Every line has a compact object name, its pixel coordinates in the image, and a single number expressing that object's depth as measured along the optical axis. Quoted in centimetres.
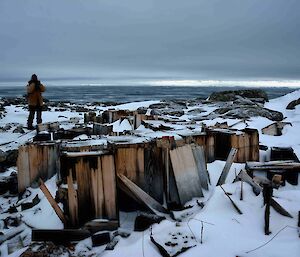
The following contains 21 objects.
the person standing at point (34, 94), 1212
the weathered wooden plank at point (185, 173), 534
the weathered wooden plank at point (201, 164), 577
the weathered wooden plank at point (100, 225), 470
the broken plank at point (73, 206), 479
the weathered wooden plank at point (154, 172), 536
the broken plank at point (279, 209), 423
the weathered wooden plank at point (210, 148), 697
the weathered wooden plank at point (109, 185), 488
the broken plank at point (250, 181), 481
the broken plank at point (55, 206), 478
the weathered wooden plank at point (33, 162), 627
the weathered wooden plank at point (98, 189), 485
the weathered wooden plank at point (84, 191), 479
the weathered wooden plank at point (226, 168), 587
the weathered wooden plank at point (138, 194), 504
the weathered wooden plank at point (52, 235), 445
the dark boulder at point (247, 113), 1395
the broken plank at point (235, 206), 449
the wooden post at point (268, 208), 402
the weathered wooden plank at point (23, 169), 626
